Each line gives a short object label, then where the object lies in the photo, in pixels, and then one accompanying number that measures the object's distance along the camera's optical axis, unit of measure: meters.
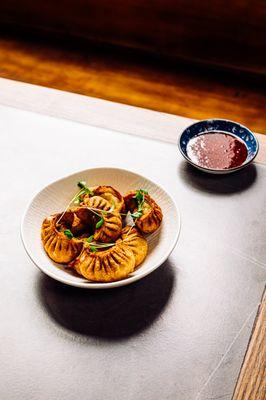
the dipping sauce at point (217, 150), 1.43
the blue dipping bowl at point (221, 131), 1.40
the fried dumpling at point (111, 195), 1.18
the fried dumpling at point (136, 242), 1.09
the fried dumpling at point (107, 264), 1.03
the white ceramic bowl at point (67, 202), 1.07
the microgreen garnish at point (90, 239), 1.10
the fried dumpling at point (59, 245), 1.08
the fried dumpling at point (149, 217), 1.13
